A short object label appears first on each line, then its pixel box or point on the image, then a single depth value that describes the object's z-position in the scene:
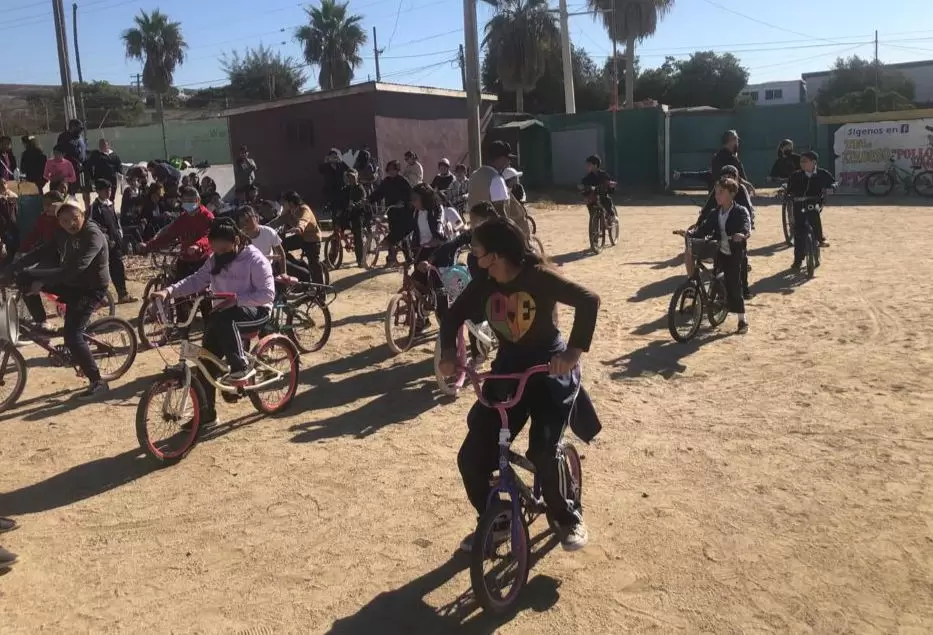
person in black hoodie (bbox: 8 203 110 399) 7.01
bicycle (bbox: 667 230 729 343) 8.59
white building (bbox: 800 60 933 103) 58.91
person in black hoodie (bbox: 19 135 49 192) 15.09
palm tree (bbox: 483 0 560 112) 43.62
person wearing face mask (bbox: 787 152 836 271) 11.75
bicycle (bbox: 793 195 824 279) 11.72
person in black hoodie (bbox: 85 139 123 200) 15.71
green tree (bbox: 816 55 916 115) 53.81
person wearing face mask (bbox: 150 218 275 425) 6.06
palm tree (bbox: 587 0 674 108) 40.69
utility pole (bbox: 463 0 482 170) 16.77
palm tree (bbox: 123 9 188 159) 53.78
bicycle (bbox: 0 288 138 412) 6.73
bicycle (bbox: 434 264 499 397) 7.00
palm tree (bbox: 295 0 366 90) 51.41
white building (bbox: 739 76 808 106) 60.28
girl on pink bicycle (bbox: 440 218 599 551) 3.68
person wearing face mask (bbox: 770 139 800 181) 14.99
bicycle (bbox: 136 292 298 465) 5.61
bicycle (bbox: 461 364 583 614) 3.59
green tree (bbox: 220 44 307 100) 61.44
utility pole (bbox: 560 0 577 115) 36.41
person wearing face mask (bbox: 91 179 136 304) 11.45
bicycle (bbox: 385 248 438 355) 8.48
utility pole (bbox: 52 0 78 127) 20.05
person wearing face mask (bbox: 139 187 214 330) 8.96
